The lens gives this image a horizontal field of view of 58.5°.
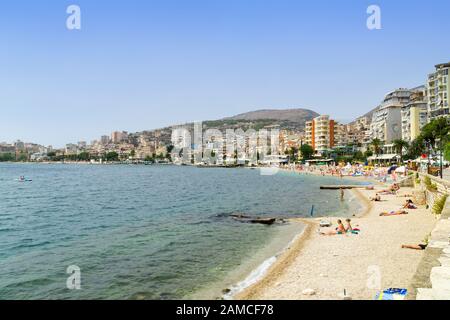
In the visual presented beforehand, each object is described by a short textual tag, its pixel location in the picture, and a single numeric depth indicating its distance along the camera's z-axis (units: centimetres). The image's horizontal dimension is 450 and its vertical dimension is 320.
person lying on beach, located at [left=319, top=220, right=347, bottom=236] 2044
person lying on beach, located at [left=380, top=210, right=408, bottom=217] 2614
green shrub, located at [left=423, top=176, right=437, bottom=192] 2814
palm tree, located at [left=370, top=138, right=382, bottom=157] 10354
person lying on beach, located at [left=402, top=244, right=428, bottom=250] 1573
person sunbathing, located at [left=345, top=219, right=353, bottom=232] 2068
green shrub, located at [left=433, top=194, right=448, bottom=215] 2245
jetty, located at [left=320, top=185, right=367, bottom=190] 5337
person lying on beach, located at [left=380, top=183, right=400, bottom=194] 4101
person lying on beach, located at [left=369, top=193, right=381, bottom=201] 3555
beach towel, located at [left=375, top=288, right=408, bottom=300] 920
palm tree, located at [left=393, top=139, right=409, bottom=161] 8744
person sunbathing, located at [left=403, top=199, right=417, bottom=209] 2798
